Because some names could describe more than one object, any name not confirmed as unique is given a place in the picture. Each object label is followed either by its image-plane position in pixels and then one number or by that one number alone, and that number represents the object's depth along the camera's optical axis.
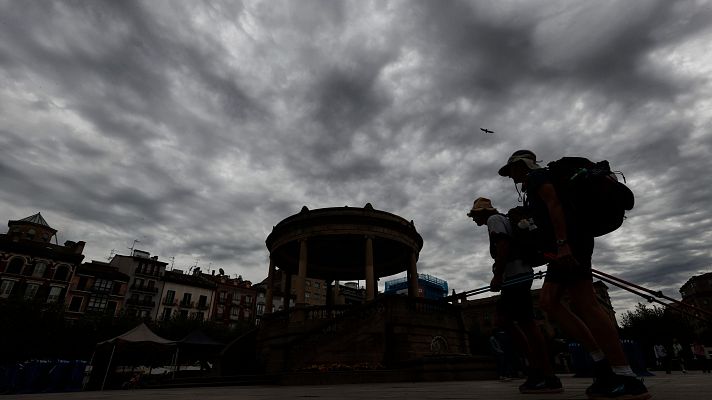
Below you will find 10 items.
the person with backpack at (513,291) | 4.11
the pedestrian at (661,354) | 13.74
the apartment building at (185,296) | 54.84
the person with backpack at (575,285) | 2.56
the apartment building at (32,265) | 43.34
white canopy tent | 16.21
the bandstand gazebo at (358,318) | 13.48
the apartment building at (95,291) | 46.88
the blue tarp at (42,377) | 15.62
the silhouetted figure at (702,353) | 14.84
